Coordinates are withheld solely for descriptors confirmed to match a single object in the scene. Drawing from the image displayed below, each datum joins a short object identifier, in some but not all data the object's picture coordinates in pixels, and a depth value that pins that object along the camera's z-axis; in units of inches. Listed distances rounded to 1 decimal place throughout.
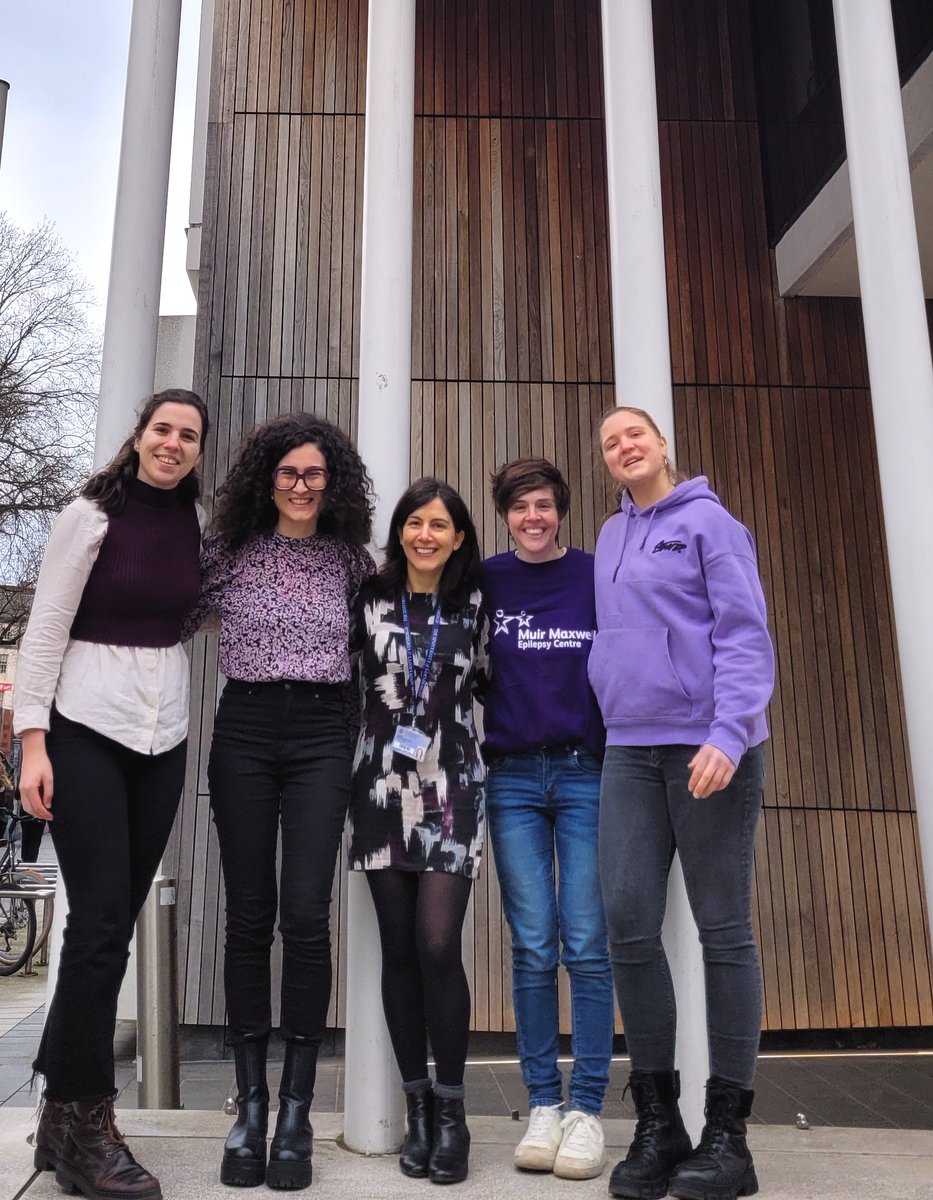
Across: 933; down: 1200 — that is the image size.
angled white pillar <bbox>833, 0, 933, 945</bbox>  114.4
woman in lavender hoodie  84.0
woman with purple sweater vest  83.4
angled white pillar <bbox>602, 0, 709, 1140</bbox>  103.5
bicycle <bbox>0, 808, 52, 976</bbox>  294.2
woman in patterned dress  90.0
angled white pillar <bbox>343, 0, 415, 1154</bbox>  101.1
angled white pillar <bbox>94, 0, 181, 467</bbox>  130.8
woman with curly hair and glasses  88.7
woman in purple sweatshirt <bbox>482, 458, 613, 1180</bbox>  92.7
